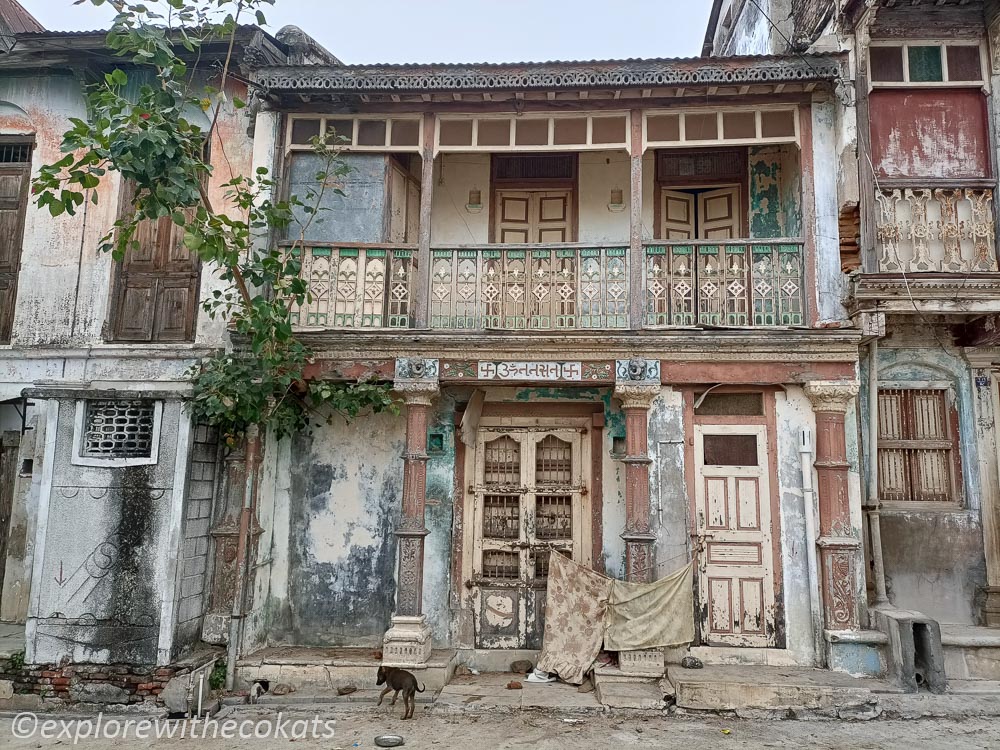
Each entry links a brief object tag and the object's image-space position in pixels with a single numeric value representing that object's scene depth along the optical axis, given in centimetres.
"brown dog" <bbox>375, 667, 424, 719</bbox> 680
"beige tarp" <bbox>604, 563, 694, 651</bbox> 748
